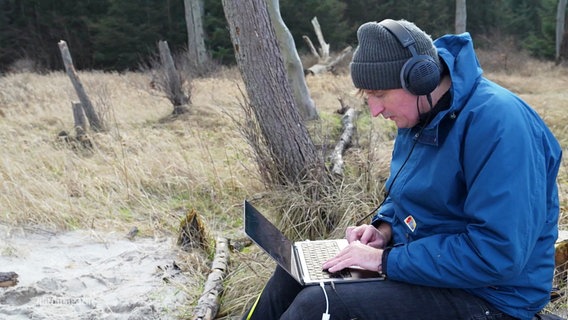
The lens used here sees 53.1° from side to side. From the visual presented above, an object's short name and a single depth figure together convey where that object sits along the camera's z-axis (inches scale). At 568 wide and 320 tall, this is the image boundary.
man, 69.6
